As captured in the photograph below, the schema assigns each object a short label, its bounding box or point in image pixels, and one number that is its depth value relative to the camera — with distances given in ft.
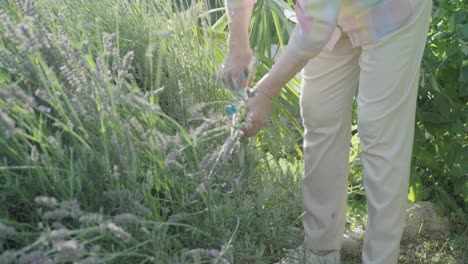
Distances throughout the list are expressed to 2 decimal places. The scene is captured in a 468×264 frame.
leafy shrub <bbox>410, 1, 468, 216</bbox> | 9.73
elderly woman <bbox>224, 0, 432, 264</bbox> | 7.30
